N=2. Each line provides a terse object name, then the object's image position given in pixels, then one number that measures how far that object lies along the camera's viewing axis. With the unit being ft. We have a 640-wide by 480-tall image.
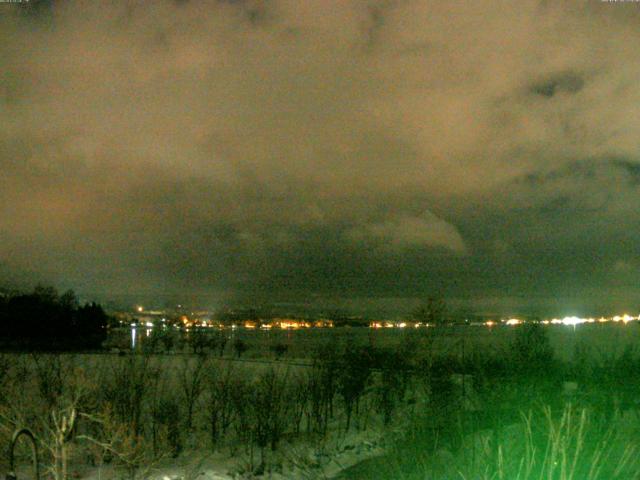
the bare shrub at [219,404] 72.23
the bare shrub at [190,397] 75.66
